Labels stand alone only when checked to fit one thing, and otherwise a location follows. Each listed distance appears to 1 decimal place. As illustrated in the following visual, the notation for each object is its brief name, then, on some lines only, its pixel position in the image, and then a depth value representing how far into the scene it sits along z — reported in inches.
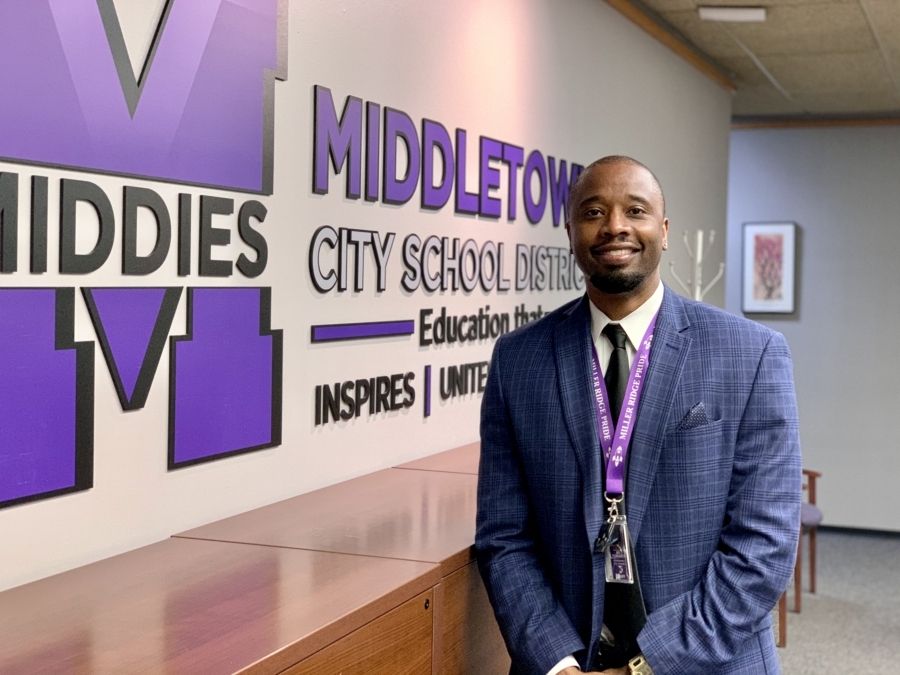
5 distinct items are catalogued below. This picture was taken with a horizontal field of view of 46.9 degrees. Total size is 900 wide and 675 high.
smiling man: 72.5
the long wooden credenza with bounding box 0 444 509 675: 62.4
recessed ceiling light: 201.5
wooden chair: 240.7
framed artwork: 338.3
